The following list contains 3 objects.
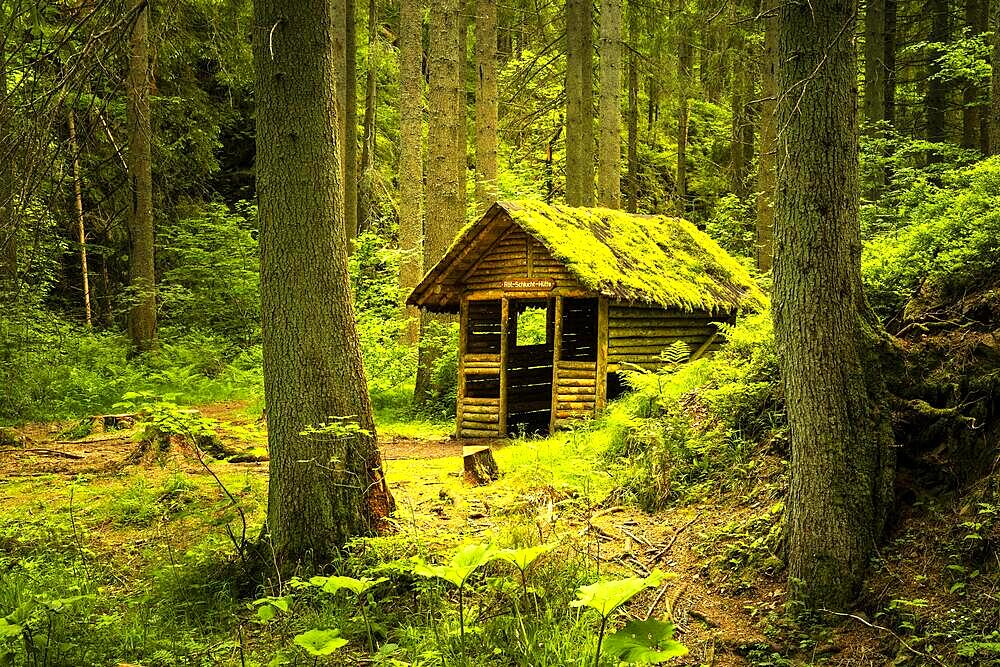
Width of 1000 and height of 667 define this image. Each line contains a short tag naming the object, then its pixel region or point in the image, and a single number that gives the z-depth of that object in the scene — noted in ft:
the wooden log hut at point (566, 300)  39.88
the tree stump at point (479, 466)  26.45
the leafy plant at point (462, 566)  11.56
